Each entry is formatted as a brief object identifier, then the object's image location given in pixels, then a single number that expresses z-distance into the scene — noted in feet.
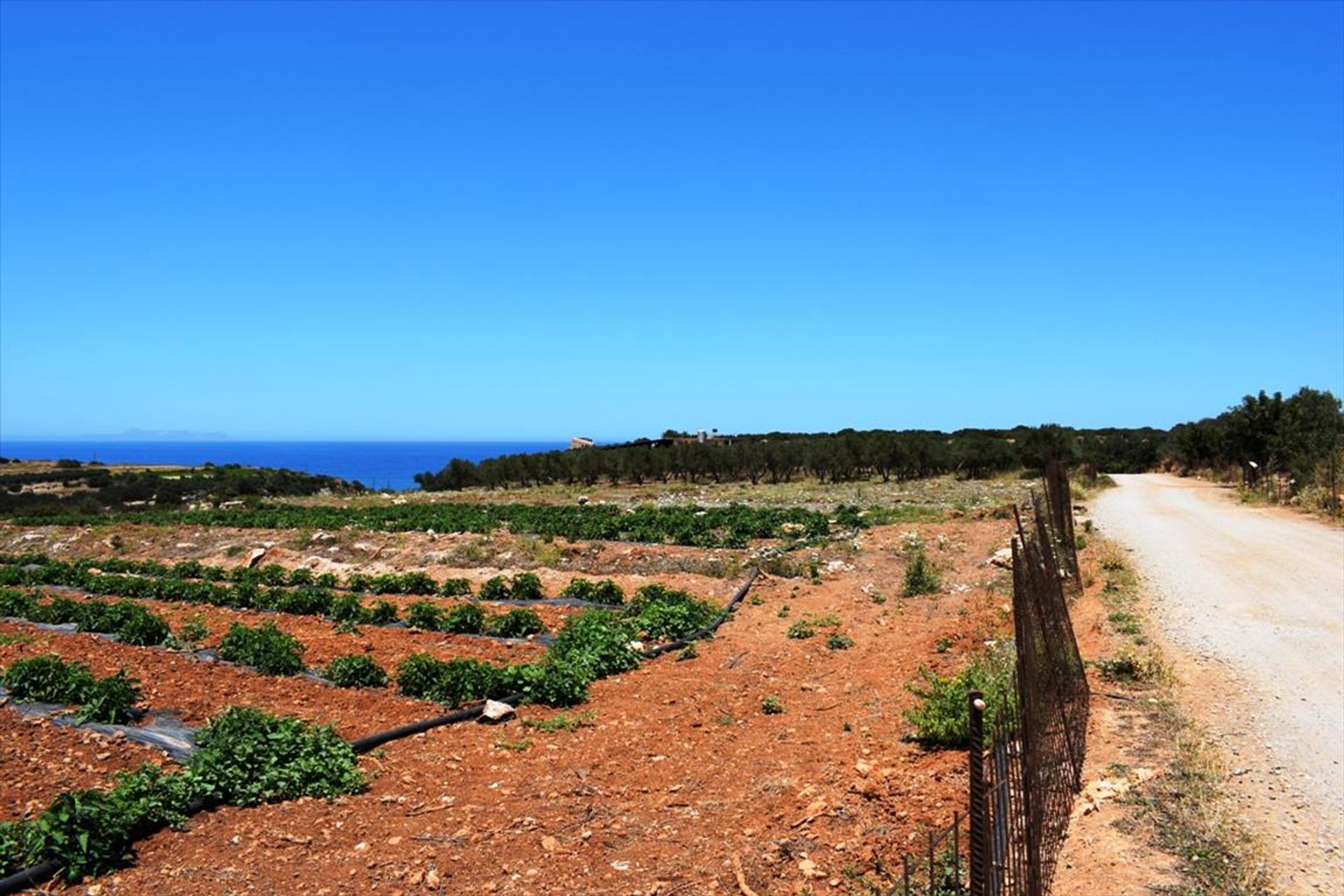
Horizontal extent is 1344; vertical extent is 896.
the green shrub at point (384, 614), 46.60
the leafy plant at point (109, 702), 27.78
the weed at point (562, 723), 28.66
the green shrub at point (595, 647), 34.86
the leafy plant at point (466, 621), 43.60
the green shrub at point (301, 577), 59.47
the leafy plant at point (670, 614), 41.60
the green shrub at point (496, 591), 52.44
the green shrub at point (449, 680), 31.22
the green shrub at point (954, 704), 23.80
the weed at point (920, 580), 49.93
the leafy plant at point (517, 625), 42.88
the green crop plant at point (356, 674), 33.65
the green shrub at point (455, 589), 54.13
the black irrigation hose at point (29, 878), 17.61
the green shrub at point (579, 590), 51.88
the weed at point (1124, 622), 35.94
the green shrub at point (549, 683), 31.04
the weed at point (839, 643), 38.34
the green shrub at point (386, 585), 56.95
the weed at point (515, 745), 26.82
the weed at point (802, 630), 40.83
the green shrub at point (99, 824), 18.42
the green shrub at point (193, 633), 42.11
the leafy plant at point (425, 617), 44.62
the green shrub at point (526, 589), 52.24
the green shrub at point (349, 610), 47.11
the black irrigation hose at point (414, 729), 26.48
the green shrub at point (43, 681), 30.25
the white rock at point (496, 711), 29.32
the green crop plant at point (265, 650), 35.83
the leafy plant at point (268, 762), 22.20
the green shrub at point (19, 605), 48.42
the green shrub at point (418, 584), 56.13
